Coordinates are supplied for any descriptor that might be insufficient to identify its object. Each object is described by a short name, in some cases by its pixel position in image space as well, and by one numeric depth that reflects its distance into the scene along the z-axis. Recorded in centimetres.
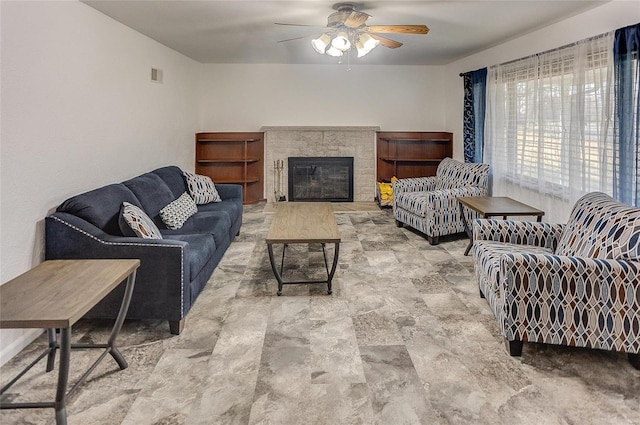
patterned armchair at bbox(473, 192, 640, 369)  225
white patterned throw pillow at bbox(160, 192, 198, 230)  391
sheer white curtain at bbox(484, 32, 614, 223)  350
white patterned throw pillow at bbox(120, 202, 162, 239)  286
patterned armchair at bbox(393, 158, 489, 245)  484
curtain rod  347
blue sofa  266
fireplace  730
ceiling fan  340
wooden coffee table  328
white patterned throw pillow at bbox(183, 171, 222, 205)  489
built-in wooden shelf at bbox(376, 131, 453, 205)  729
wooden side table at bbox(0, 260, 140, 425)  165
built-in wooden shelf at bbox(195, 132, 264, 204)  708
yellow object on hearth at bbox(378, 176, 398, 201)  690
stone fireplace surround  721
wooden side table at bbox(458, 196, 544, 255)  396
